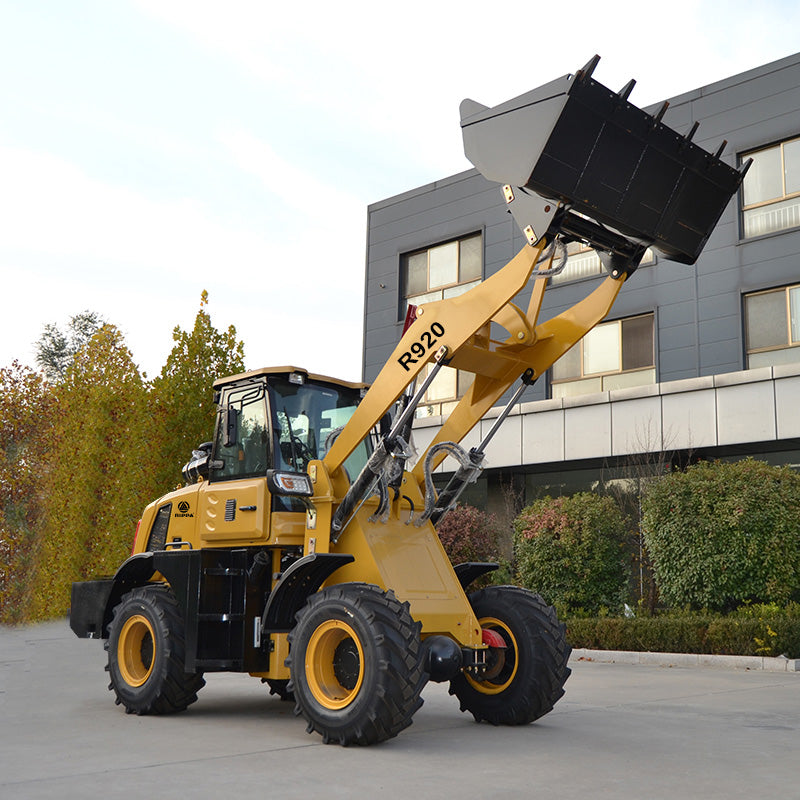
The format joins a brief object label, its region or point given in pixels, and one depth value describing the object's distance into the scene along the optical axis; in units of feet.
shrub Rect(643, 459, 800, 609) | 51.62
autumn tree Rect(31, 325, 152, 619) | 72.13
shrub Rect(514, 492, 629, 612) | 59.98
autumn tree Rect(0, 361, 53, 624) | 86.89
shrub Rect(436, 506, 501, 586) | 67.26
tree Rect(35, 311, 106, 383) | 156.87
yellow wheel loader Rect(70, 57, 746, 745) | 22.74
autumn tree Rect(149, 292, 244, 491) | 66.80
